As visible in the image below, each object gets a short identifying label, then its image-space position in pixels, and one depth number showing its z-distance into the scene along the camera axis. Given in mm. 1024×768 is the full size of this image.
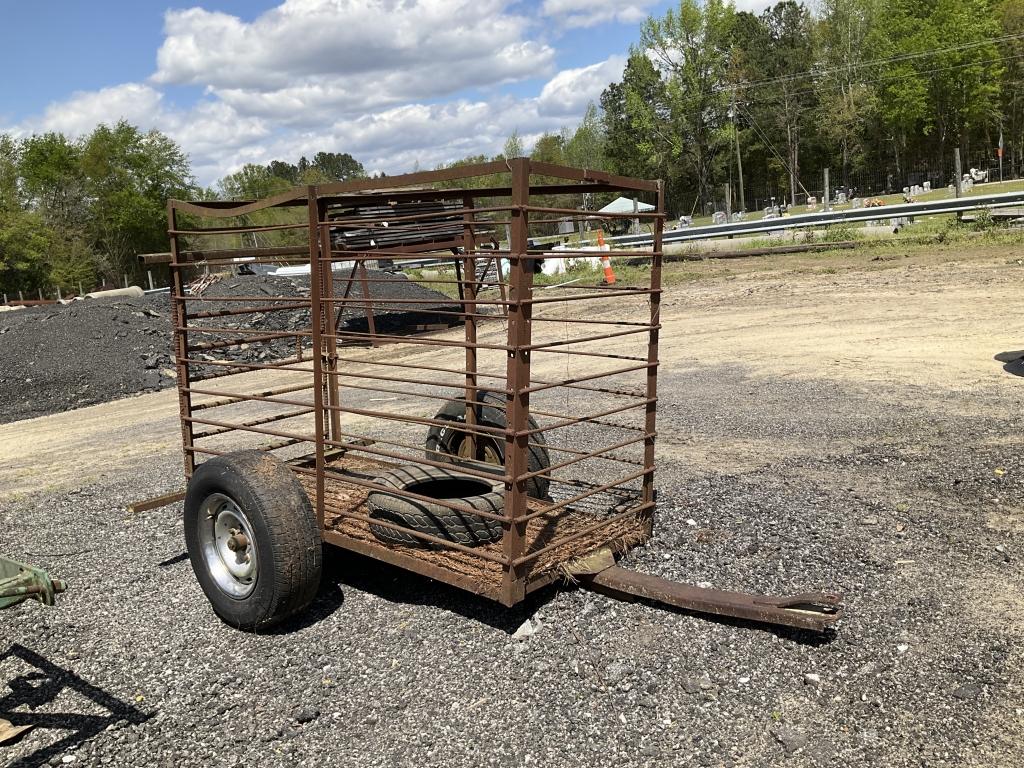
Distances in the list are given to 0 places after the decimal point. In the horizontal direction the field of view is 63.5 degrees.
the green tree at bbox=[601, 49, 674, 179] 57594
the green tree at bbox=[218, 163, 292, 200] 93250
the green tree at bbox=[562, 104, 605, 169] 80438
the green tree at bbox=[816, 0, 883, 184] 55531
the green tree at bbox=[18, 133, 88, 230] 67562
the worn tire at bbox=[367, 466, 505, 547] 4543
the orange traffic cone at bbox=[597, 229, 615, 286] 20631
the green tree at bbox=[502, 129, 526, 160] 75438
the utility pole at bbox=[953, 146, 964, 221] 34438
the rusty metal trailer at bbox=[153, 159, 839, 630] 3895
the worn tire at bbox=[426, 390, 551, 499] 5484
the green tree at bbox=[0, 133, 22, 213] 58256
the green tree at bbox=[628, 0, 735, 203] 53062
